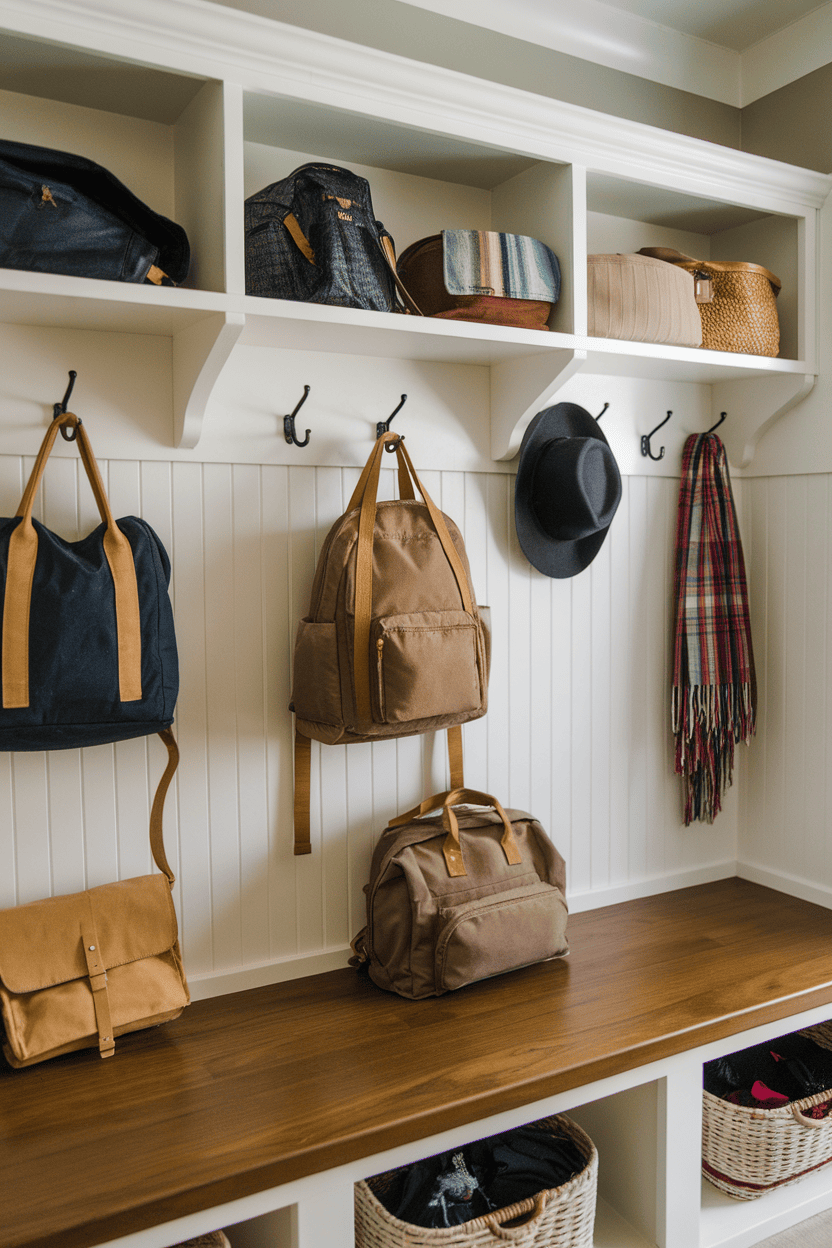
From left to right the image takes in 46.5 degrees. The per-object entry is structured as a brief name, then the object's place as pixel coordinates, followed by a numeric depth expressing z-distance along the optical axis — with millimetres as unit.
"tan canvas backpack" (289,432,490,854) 1637
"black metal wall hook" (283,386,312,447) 1753
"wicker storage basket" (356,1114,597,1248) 1436
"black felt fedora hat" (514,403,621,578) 1896
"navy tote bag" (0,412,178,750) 1424
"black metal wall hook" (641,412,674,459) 2191
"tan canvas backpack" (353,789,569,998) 1716
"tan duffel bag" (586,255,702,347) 1882
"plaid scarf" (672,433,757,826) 2232
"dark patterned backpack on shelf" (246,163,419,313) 1560
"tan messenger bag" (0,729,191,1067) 1455
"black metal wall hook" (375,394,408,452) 1834
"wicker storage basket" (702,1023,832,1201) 1770
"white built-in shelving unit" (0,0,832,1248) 1403
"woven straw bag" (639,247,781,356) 2041
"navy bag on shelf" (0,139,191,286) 1349
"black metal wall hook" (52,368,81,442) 1548
